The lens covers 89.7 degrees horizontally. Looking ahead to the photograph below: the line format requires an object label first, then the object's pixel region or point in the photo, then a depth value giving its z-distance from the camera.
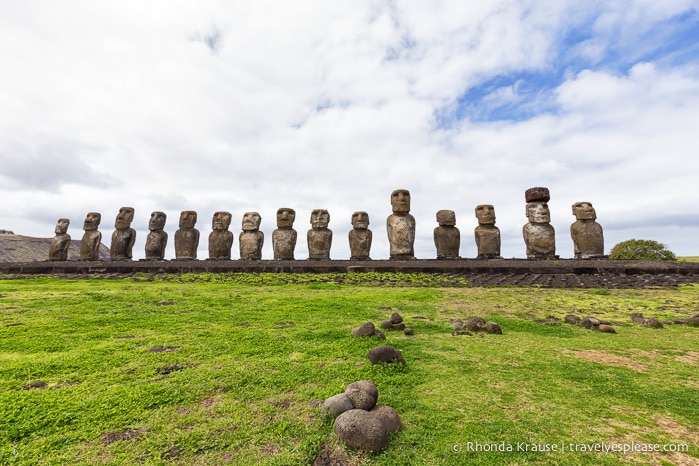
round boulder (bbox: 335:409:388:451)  1.62
